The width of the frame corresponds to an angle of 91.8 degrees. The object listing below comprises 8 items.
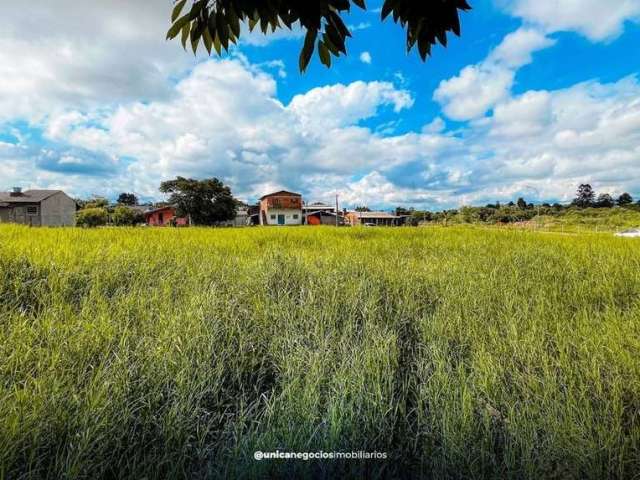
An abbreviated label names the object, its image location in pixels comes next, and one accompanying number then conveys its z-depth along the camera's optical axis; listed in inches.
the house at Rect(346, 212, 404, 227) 2091.4
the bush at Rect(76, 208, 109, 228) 1240.2
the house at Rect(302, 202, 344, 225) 1909.9
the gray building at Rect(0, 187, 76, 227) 1186.6
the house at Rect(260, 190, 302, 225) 1739.7
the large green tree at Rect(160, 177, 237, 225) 1236.5
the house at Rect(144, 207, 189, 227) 1749.5
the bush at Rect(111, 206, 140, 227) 1333.3
